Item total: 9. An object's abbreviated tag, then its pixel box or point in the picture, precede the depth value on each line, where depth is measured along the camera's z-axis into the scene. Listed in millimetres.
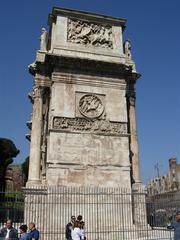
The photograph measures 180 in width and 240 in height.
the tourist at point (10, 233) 7402
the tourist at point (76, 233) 8023
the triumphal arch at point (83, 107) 12828
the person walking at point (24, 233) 6787
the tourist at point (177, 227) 7035
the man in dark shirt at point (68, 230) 9991
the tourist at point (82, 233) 8125
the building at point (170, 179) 57062
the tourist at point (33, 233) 7710
